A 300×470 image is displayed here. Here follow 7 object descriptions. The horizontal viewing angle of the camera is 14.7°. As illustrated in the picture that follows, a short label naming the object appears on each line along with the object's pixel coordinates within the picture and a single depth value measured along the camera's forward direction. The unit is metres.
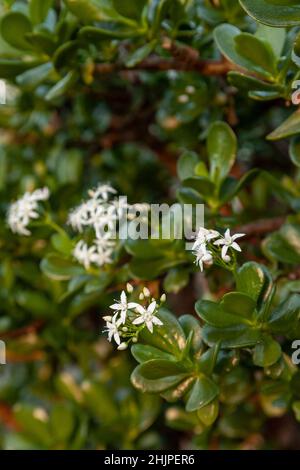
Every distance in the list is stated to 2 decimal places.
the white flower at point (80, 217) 0.63
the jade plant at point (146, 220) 0.56
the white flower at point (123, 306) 0.54
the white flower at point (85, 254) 0.63
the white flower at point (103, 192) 0.64
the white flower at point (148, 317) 0.54
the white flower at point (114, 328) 0.55
